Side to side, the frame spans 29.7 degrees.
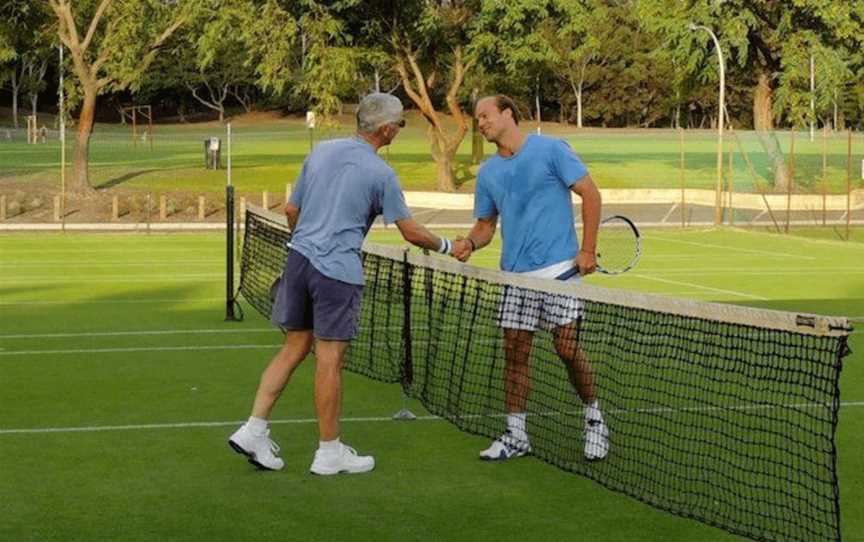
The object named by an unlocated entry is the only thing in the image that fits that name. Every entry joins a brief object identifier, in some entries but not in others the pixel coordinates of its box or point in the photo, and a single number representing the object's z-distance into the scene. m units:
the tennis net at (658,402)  8.24
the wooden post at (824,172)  36.42
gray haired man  8.93
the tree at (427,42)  48.28
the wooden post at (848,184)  32.81
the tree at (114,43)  44.53
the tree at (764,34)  52.50
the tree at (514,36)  46.94
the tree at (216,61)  44.88
